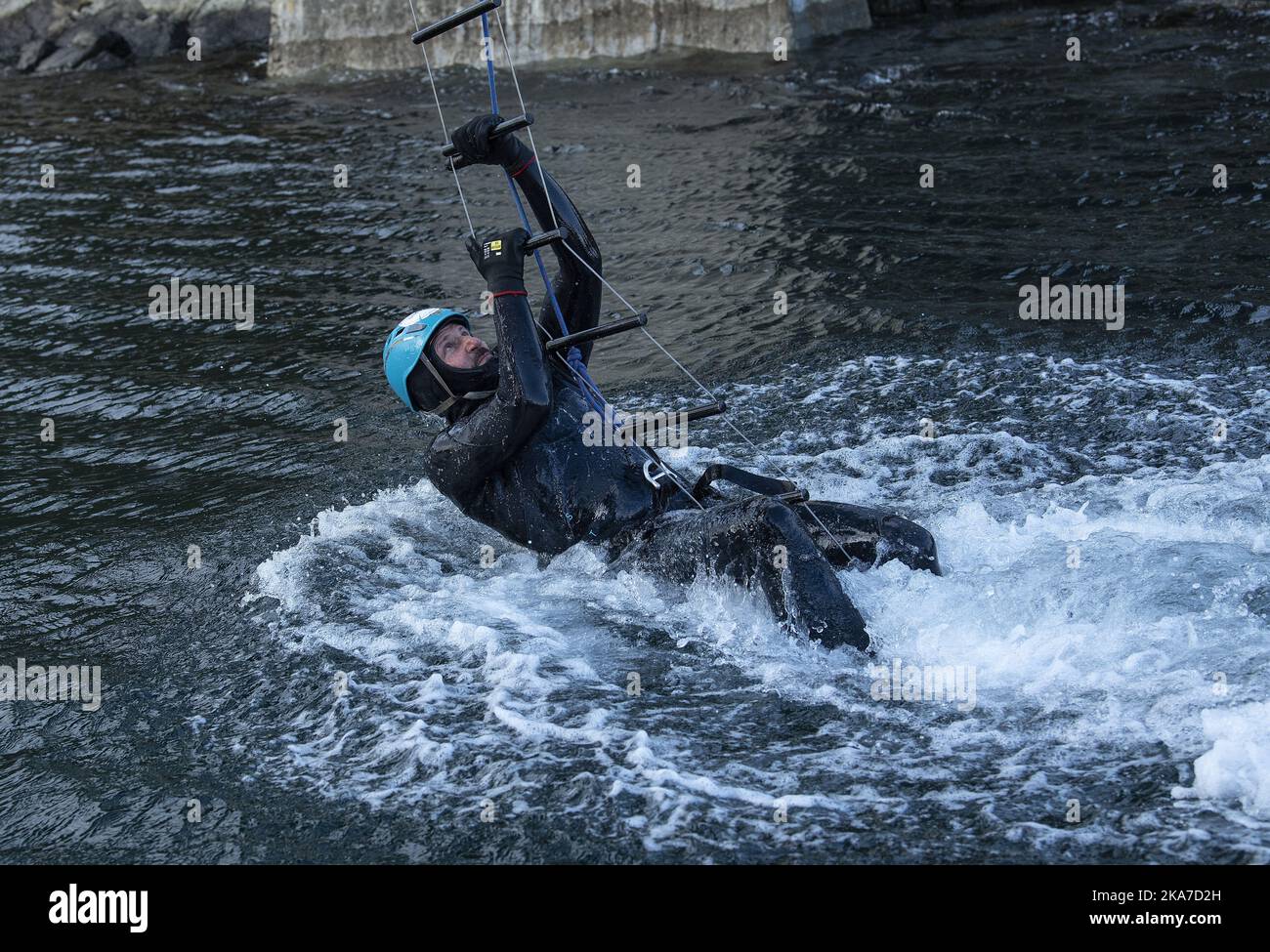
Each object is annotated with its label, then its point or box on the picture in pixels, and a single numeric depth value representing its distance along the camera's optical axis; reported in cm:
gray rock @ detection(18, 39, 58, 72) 2456
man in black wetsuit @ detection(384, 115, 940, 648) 708
